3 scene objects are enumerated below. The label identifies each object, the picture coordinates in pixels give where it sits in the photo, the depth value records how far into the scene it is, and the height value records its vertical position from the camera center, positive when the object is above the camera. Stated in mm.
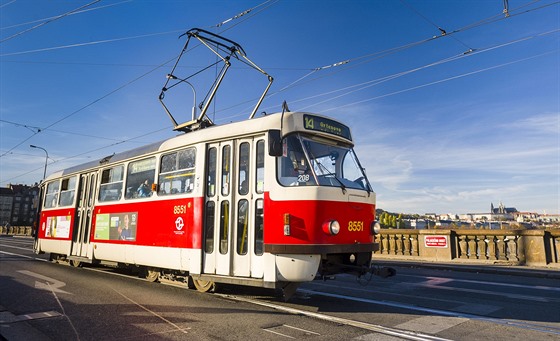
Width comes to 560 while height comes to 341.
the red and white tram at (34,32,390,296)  5758 +492
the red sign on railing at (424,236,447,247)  15583 -161
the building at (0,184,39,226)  125312 +8264
